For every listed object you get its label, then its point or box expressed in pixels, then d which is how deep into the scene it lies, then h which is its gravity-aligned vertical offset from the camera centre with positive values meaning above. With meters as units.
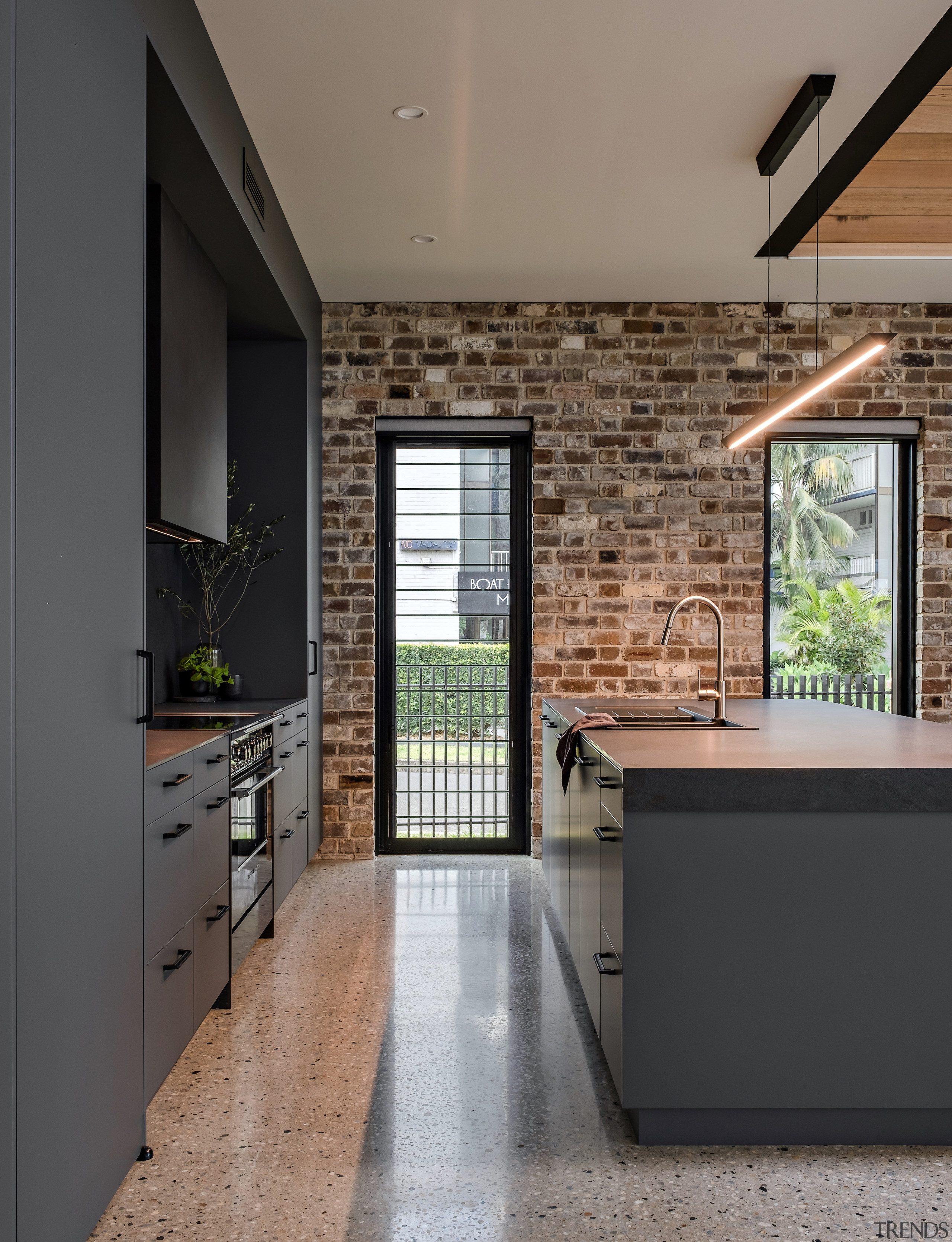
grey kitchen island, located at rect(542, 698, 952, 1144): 1.92 -0.67
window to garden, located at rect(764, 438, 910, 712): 4.75 +0.26
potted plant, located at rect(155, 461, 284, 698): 3.83 +0.16
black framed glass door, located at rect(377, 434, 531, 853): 4.77 -0.14
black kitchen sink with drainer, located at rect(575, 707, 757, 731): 2.84 -0.33
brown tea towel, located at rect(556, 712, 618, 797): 2.65 -0.34
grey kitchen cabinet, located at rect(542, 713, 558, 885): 3.63 -0.64
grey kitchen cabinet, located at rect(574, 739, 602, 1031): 2.35 -0.72
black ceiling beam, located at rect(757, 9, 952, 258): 2.54 +1.60
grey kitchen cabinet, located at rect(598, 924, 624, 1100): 1.98 -0.90
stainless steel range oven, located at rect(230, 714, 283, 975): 2.88 -0.74
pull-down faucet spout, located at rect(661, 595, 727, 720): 2.86 -0.19
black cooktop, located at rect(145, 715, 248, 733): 2.85 -0.34
